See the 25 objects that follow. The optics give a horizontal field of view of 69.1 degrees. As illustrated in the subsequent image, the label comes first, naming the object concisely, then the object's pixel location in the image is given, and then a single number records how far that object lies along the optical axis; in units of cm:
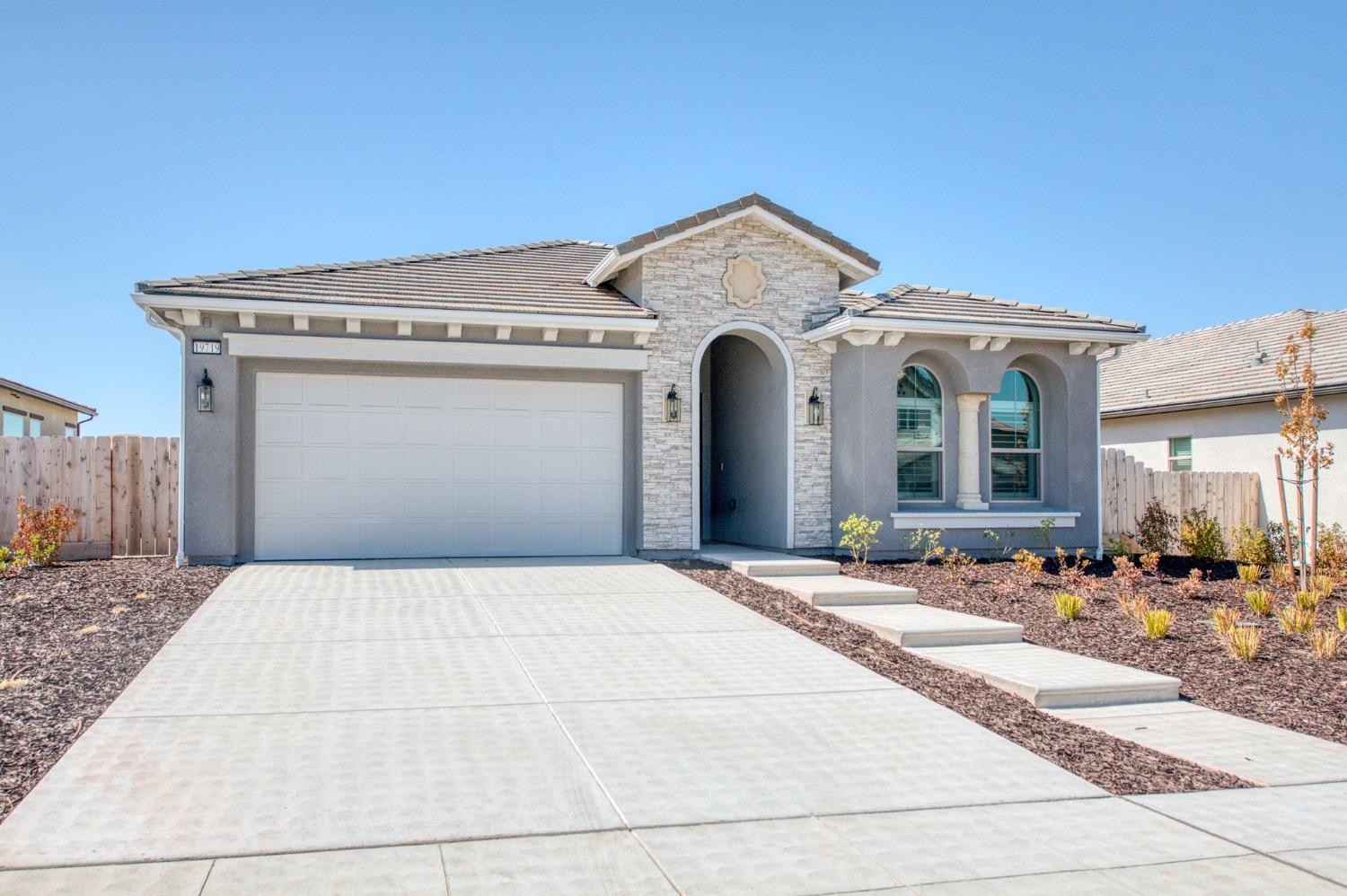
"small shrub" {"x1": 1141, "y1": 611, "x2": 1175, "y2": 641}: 897
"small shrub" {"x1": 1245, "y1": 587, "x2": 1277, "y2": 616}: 1028
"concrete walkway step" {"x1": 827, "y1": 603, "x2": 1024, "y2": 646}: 855
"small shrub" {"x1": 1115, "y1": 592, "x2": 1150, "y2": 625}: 968
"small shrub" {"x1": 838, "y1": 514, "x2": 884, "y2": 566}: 1295
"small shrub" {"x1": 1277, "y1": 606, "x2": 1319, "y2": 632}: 923
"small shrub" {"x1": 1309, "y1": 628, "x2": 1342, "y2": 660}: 820
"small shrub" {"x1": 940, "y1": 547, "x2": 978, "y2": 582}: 1239
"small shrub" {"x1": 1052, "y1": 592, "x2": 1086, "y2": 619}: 991
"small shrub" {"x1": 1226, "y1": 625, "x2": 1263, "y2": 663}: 817
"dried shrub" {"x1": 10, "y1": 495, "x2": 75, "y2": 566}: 1238
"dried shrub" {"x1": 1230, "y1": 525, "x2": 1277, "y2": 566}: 1636
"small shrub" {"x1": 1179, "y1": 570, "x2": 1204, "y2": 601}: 1174
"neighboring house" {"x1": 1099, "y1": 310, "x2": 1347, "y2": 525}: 1791
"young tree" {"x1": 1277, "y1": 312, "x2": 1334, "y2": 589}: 1219
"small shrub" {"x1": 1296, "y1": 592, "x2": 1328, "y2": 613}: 1005
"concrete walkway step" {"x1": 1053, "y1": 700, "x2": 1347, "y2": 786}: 548
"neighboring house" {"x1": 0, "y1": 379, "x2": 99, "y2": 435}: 2338
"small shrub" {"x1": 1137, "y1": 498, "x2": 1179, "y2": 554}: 1662
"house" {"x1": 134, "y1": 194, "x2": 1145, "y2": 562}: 1234
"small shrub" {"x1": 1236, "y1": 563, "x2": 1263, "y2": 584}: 1313
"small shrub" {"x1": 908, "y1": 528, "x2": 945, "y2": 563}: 1375
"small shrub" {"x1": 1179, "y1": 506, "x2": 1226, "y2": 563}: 1641
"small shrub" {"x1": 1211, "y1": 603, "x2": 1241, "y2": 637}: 876
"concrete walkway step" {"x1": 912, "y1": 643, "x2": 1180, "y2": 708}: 689
